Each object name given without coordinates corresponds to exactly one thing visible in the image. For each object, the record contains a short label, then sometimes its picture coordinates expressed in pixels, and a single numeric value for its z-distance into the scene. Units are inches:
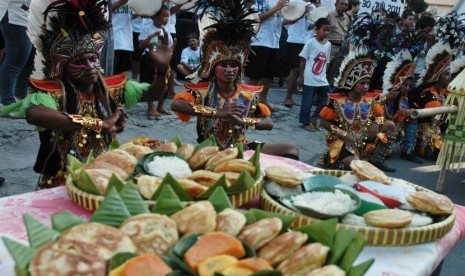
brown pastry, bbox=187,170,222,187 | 67.1
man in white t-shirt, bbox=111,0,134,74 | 251.0
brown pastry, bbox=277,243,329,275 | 47.2
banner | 325.7
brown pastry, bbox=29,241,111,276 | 41.7
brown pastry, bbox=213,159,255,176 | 72.6
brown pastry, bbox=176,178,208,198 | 63.5
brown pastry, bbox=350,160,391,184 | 79.3
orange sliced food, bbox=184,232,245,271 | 46.2
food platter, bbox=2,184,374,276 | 43.7
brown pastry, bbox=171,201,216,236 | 51.8
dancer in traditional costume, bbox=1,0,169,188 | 105.3
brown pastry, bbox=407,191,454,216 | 69.5
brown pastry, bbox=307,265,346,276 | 45.7
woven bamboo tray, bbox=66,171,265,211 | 64.4
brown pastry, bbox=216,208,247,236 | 51.9
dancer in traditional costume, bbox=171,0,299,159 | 137.7
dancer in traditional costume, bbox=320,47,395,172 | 188.9
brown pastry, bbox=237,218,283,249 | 50.9
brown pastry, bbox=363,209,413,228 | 62.2
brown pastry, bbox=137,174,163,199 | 63.2
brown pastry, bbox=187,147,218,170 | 76.2
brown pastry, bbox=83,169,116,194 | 65.0
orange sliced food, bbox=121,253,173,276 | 42.7
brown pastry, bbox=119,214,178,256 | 48.8
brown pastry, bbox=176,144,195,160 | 78.8
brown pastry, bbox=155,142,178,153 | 80.8
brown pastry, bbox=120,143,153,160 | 78.3
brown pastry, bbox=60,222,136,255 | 46.0
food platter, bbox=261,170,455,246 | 61.4
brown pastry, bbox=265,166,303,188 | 72.2
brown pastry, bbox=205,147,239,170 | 74.8
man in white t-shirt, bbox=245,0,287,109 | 279.9
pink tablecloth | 59.5
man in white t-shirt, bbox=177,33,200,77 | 289.1
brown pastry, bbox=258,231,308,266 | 49.2
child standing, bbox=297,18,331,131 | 279.1
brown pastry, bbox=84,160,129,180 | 69.1
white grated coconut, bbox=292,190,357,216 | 63.3
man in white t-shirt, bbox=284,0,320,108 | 318.0
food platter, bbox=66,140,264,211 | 63.5
